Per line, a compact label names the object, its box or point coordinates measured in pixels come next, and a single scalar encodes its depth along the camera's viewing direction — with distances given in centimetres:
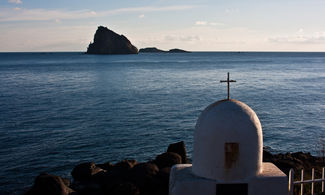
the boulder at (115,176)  1456
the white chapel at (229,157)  798
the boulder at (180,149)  1828
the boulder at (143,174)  1459
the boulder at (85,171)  1673
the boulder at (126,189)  1383
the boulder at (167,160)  1662
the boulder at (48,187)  1385
